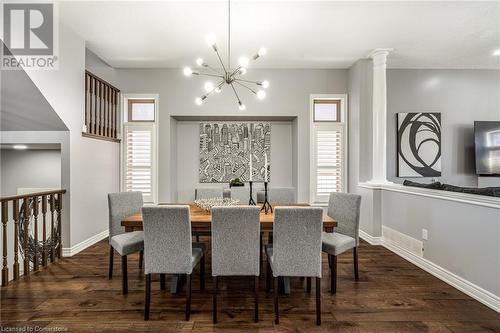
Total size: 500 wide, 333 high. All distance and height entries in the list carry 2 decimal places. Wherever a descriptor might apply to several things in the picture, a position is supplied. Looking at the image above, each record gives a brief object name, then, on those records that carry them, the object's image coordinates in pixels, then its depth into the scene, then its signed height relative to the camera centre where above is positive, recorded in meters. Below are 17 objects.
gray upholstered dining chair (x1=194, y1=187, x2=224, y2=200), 3.53 -0.37
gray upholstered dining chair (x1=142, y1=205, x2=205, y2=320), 1.98 -0.61
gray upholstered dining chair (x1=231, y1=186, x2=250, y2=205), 3.53 -0.38
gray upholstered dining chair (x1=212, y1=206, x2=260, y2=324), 1.96 -0.61
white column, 4.01 +0.75
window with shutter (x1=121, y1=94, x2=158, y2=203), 4.66 +0.24
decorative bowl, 2.65 -0.39
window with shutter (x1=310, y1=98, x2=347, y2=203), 4.71 +0.18
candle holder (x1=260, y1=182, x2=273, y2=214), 2.65 -0.46
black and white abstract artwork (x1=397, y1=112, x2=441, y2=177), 4.50 +0.34
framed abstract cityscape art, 4.92 +0.31
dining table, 2.26 -0.52
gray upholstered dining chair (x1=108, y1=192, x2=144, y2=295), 2.45 -0.71
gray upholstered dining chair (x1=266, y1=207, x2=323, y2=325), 1.96 -0.61
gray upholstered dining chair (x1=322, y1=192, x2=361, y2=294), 2.47 -0.70
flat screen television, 4.52 +0.34
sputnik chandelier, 2.36 +1.49
